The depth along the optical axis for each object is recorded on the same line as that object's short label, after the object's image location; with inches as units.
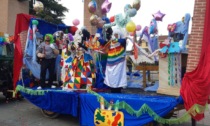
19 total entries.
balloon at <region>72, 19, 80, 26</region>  276.5
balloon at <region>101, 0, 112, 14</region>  262.8
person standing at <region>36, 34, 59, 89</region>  272.1
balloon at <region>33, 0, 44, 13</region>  289.8
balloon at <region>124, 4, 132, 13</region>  236.5
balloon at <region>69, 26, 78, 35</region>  300.0
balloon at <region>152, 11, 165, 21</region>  272.5
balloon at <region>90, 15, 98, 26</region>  258.0
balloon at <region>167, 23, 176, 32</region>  222.3
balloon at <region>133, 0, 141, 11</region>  242.4
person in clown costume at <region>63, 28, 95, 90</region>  251.4
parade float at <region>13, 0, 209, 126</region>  190.1
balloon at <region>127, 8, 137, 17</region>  229.5
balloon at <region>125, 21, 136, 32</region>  217.0
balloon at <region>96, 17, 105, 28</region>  260.7
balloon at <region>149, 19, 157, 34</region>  279.0
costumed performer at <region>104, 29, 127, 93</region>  234.5
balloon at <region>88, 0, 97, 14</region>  267.0
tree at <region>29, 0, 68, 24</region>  835.4
